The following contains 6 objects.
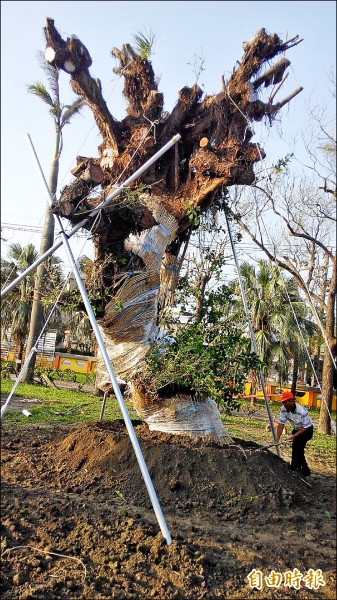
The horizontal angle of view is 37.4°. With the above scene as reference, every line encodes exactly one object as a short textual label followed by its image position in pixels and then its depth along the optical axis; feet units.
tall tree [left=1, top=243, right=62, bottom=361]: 57.77
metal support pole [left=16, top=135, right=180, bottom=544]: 10.85
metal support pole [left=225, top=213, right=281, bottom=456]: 19.59
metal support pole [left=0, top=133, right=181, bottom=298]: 15.02
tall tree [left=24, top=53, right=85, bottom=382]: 38.53
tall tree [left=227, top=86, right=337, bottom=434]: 35.94
